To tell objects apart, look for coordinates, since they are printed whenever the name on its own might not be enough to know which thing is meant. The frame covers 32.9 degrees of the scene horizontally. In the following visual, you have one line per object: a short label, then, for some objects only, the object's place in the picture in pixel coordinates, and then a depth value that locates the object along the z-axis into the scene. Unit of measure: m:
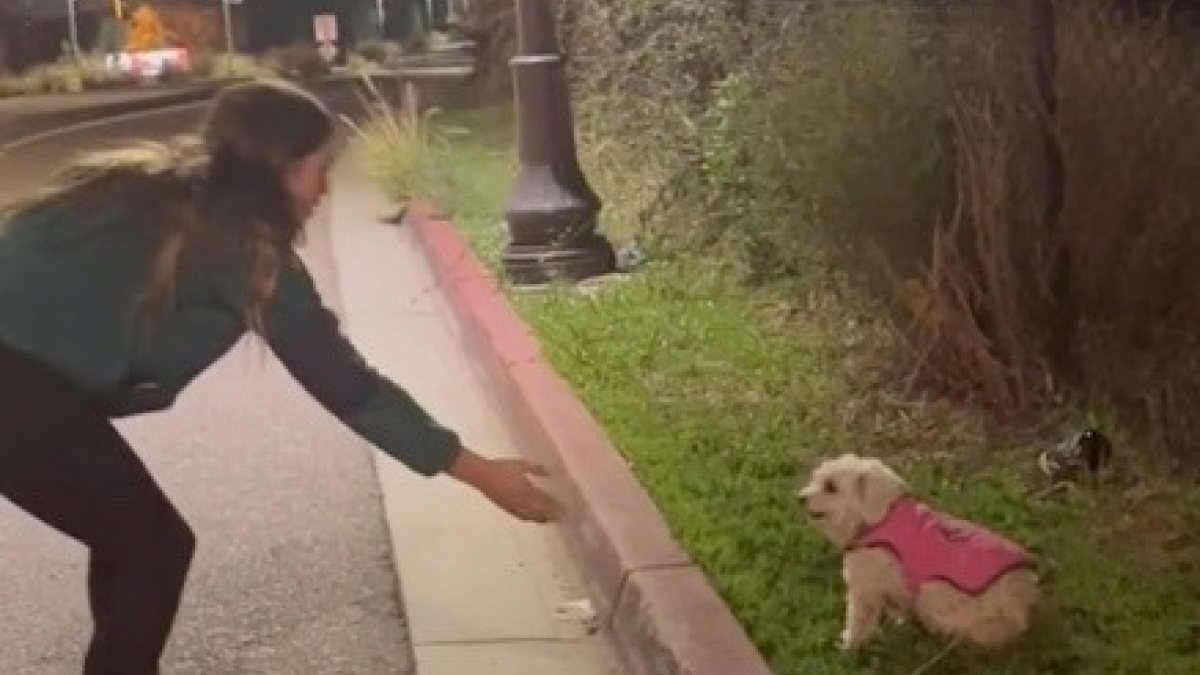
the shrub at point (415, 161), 8.81
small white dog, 3.79
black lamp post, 8.32
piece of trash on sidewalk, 4.51
